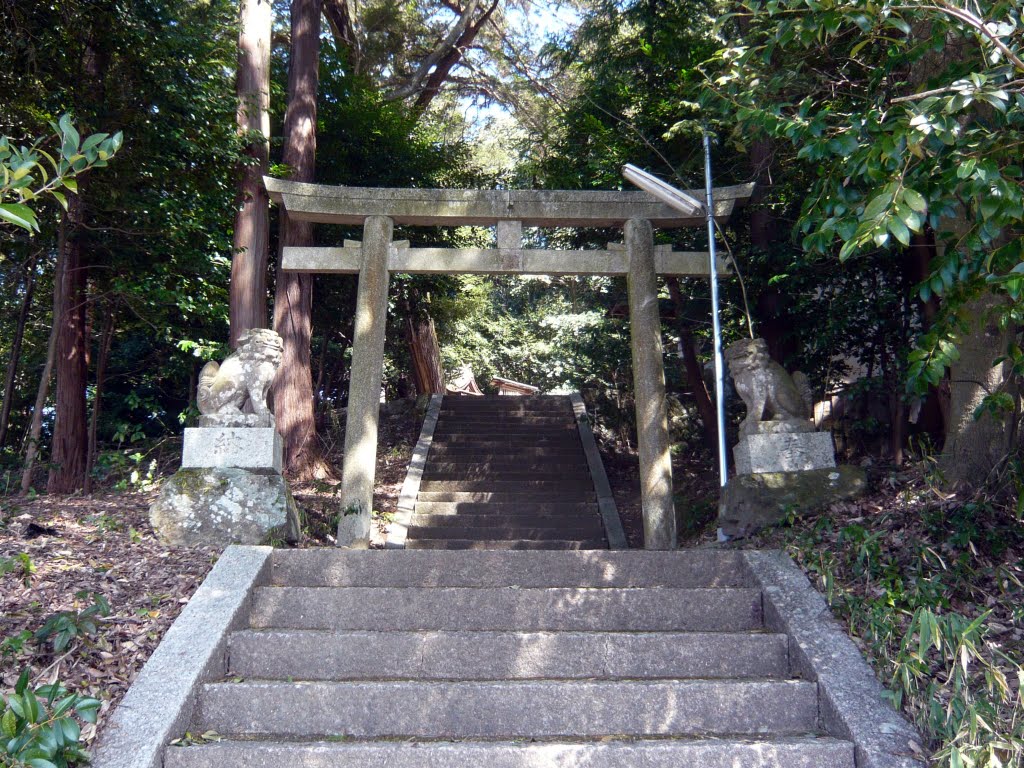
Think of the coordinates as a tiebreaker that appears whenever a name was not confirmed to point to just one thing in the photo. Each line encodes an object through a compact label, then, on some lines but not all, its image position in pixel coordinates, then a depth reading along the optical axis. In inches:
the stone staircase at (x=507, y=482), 338.0
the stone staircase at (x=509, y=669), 137.0
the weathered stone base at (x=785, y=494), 228.2
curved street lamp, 248.5
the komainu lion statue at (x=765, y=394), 244.1
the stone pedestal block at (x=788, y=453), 238.8
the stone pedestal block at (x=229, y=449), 230.7
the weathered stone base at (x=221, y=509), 216.2
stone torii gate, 269.4
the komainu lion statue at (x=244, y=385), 233.3
